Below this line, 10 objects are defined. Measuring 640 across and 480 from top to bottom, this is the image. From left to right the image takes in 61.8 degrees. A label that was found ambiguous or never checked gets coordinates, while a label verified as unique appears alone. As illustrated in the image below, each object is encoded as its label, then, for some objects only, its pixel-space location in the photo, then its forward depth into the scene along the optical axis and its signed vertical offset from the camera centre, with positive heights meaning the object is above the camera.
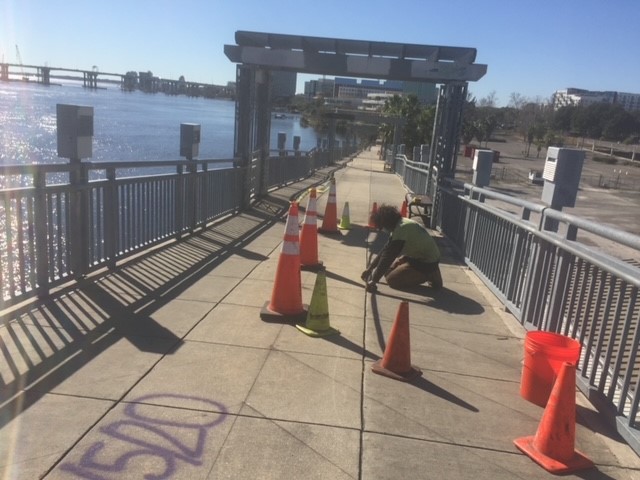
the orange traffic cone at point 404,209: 11.29 -1.58
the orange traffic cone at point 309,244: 7.27 -1.58
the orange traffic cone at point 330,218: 9.95 -1.67
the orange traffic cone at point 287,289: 5.18 -1.58
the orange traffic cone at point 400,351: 4.10 -1.64
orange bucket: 3.74 -1.48
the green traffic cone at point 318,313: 4.86 -1.66
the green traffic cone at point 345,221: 10.85 -1.84
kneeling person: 6.22 -1.42
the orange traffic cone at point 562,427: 3.12 -1.60
